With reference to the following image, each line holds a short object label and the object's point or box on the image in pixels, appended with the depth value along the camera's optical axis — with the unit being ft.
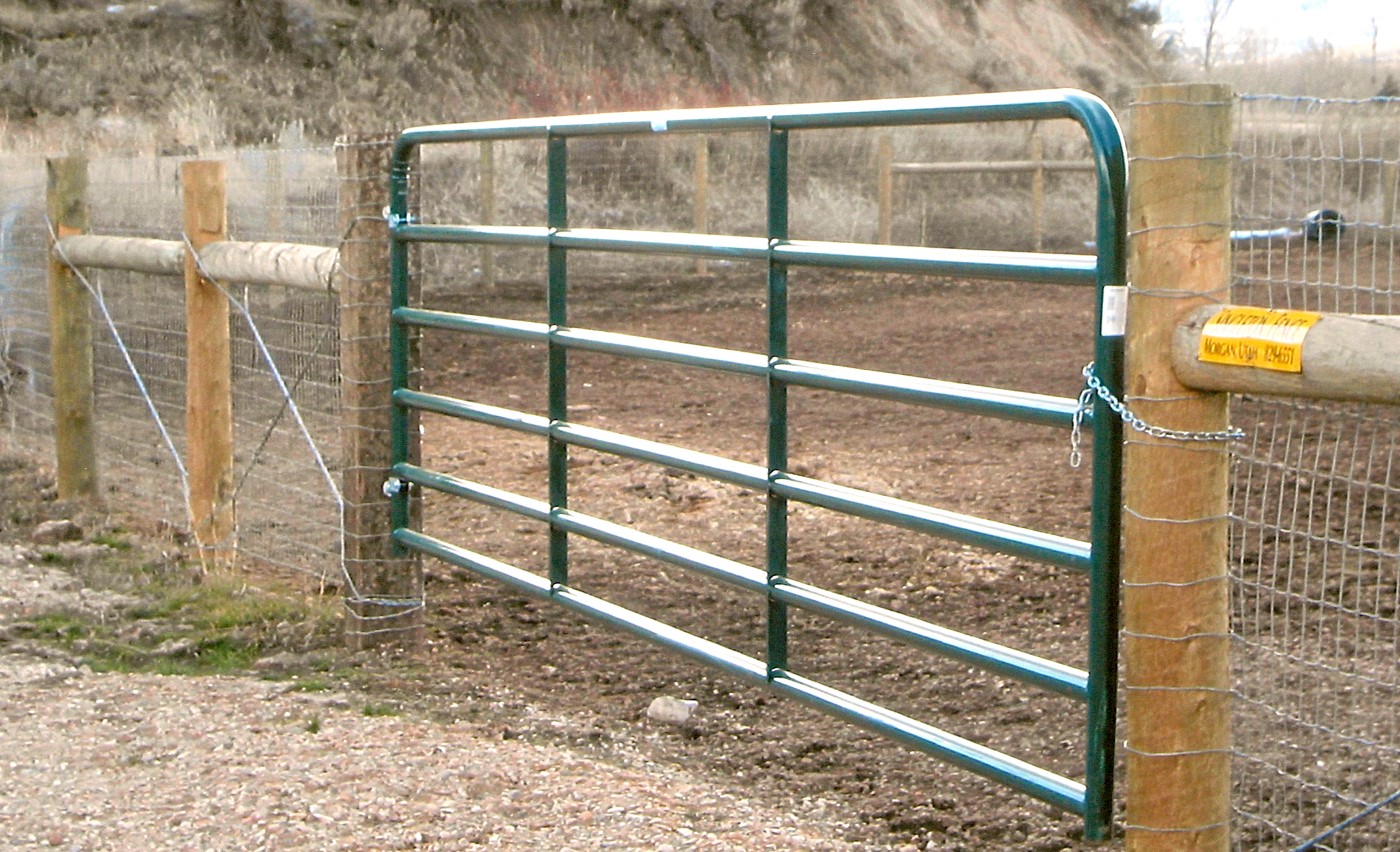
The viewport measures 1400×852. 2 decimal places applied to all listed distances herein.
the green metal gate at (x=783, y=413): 10.84
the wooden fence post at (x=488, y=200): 54.13
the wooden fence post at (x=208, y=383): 21.61
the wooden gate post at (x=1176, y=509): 10.00
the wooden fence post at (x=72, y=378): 26.53
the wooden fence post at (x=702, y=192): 60.18
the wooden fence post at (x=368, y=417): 18.12
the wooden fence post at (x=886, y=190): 65.16
